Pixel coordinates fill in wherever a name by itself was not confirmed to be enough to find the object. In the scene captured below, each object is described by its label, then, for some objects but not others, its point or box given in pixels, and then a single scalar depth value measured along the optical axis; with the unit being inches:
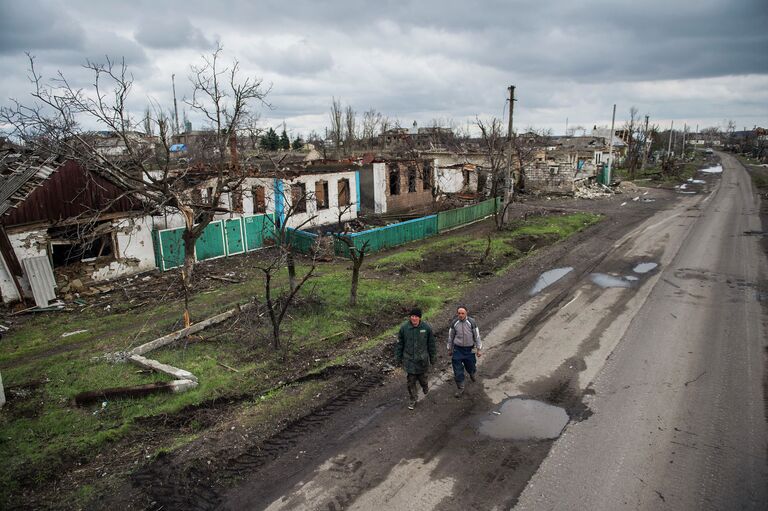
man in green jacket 315.9
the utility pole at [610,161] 1779.8
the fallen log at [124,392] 345.7
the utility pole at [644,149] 2375.7
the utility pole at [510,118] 1021.3
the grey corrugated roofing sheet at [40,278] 592.1
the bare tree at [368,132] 3453.2
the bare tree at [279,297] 412.8
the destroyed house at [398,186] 1183.6
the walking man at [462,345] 331.9
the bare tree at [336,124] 3016.7
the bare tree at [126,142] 547.8
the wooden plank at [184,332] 422.3
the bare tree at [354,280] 520.1
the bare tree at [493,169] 1153.8
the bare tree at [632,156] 2287.2
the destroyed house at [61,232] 594.9
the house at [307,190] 879.7
